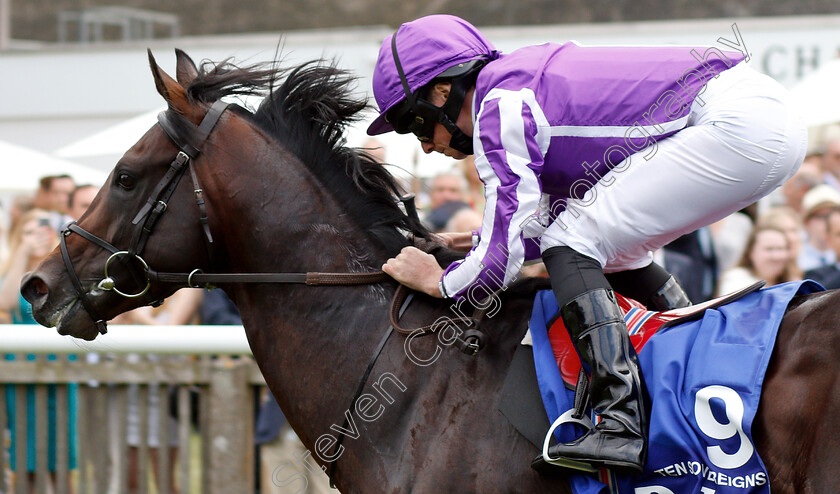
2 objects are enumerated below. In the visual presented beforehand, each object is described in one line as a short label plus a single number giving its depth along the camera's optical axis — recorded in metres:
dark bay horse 5.46
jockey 4.86
